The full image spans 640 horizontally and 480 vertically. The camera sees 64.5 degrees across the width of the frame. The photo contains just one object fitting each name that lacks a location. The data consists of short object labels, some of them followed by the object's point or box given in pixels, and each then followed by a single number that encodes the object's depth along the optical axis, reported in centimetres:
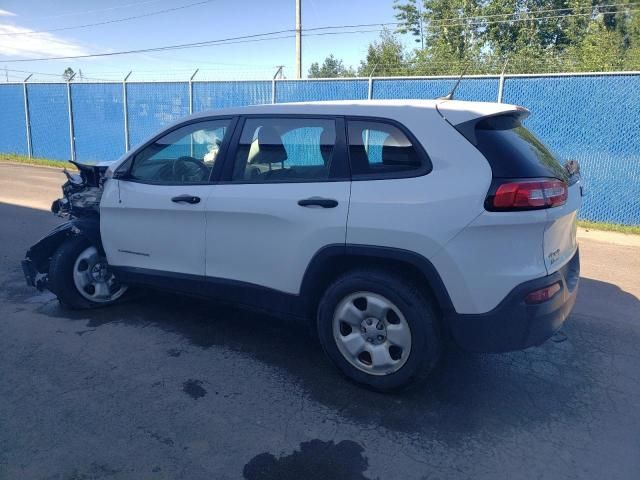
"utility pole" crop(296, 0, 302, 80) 2040
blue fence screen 864
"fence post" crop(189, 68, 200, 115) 1436
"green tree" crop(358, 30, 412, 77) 2778
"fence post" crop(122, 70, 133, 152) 1608
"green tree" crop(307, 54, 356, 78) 5830
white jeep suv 288
